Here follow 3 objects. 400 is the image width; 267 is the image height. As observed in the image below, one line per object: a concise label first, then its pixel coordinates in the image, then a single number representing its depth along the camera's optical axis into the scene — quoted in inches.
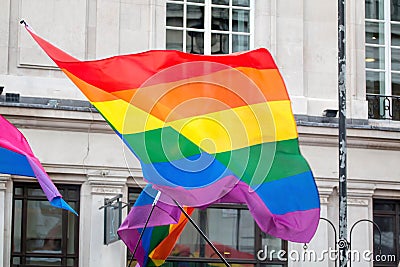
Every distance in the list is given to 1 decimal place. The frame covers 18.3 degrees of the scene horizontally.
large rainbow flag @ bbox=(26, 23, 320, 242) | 611.5
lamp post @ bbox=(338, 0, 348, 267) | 697.0
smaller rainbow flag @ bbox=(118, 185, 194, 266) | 695.1
